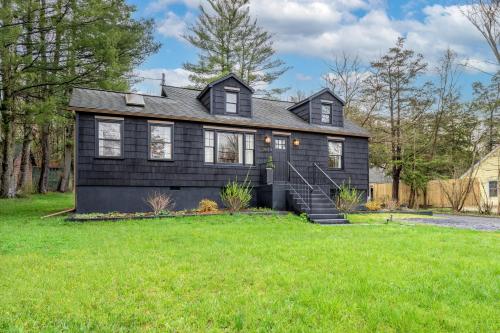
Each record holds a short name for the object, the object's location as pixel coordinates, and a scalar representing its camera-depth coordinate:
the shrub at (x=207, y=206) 12.63
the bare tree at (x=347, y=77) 25.95
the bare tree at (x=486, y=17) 8.88
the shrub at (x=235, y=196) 12.93
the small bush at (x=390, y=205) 16.70
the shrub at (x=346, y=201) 14.47
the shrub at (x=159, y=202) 12.06
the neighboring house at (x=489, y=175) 21.53
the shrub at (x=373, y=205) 15.55
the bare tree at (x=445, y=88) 23.61
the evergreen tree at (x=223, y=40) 25.44
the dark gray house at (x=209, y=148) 12.23
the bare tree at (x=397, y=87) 23.94
